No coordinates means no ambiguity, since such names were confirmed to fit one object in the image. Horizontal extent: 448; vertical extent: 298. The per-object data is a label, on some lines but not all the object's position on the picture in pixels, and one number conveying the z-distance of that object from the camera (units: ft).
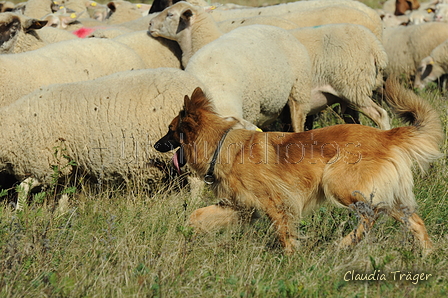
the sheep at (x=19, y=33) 51.88
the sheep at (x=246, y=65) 42.86
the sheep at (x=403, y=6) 130.62
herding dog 29.04
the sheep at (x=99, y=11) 93.66
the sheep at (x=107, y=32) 60.18
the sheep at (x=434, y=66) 82.28
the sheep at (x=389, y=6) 146.61
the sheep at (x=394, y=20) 114.37
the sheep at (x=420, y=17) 112.51
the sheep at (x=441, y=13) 104.99
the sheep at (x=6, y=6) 87.28
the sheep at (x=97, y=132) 37.63
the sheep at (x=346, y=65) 53.01
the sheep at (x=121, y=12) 79.97
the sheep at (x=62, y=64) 43.29
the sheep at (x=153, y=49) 54.70
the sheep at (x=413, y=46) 86.89
